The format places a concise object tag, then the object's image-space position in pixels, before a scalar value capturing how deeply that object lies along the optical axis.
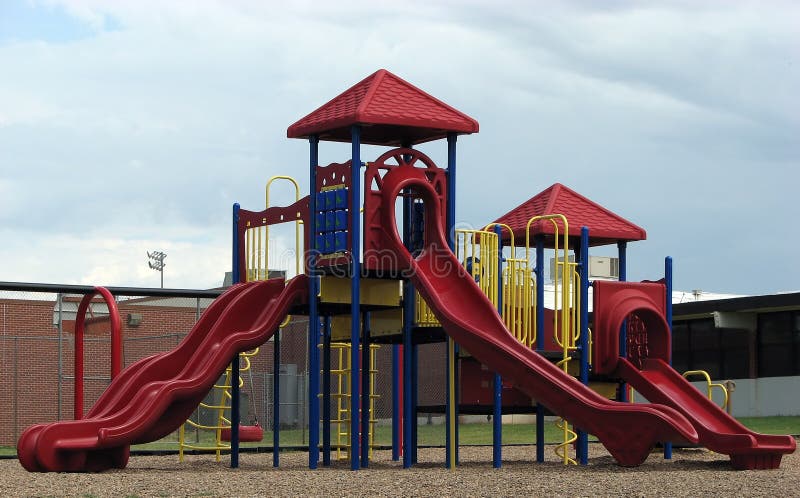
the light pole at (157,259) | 72.12
